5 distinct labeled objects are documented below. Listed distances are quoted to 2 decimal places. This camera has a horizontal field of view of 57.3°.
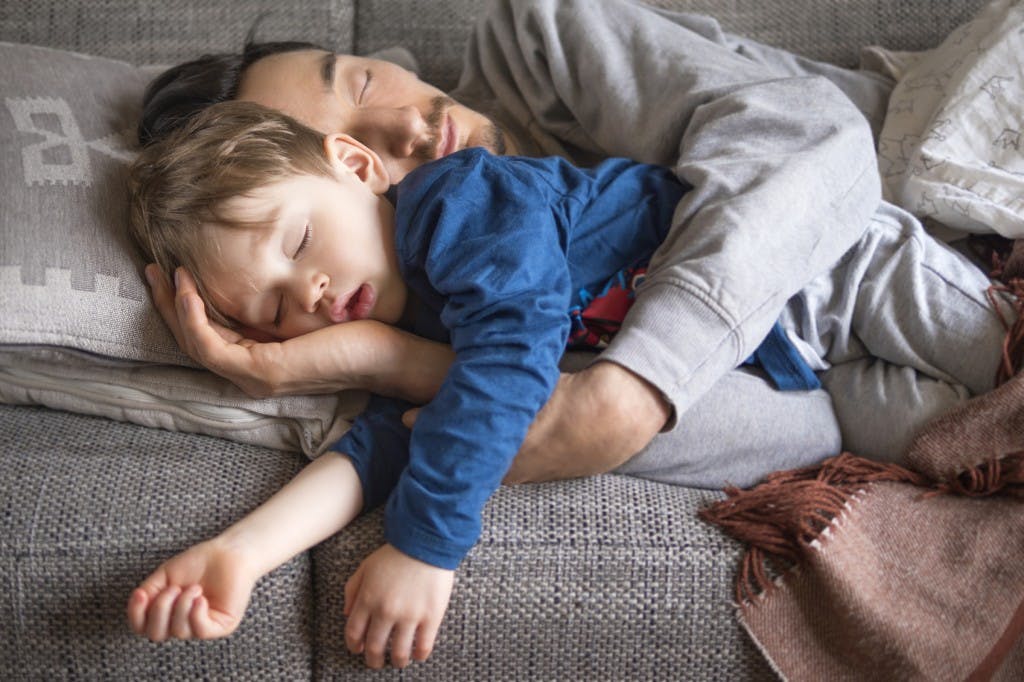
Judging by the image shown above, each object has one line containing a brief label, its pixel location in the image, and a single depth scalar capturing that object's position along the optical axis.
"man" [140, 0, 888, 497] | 0.99
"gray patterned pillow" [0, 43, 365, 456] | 1.05
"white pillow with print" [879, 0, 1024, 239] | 1.23
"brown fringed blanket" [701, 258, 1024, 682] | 0.93
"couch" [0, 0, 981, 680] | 0.95
